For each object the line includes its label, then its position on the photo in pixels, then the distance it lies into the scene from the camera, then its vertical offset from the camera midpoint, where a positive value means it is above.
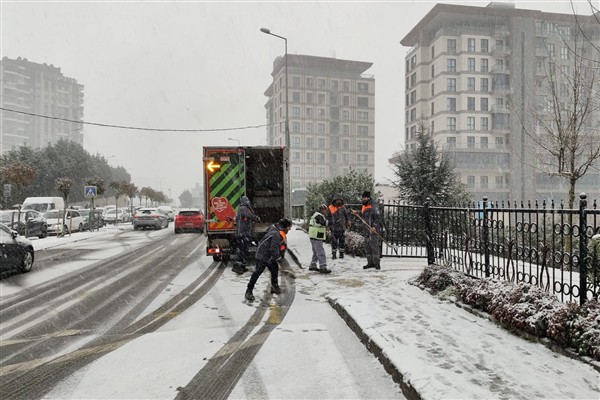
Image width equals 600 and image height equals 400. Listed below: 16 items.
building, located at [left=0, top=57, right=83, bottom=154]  152.38 +34.03
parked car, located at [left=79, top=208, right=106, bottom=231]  29.36 -1.08
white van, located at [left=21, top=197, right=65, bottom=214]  30.02 -0.09
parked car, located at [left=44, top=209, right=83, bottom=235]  24.30 -1.03
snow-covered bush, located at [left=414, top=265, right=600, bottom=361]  4.36 -1.20
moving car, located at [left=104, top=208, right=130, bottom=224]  38.41 -1.16
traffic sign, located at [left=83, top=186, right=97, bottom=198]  27.28 +0.66
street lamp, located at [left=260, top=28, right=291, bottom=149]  26.89 +9.76
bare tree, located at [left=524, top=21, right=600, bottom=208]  12.85 +2.15
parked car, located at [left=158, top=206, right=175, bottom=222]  41.28 -0.88
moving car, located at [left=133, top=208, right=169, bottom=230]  29.88 -1.08
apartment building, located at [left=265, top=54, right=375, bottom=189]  96.88 +18.54
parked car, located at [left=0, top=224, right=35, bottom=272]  10.64 -1.16
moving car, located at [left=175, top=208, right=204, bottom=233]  26.62 -1.08
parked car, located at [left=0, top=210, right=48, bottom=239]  21.24 -0.91
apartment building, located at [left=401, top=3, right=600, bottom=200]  64.25 +17.55
